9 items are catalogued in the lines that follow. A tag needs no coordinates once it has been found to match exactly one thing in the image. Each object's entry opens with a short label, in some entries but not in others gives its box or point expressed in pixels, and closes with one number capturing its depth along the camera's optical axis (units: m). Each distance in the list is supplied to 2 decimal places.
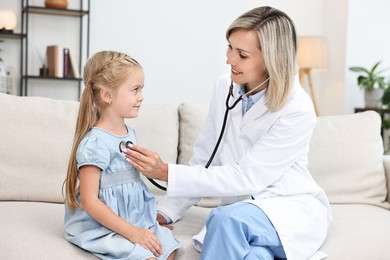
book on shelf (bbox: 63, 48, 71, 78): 4.52
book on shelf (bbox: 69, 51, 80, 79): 4.53
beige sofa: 1.83
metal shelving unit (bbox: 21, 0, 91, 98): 4.47
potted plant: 4.45
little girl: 1.66
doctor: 1.75
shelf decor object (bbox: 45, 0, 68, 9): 4.47
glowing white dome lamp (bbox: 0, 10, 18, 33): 4.37
